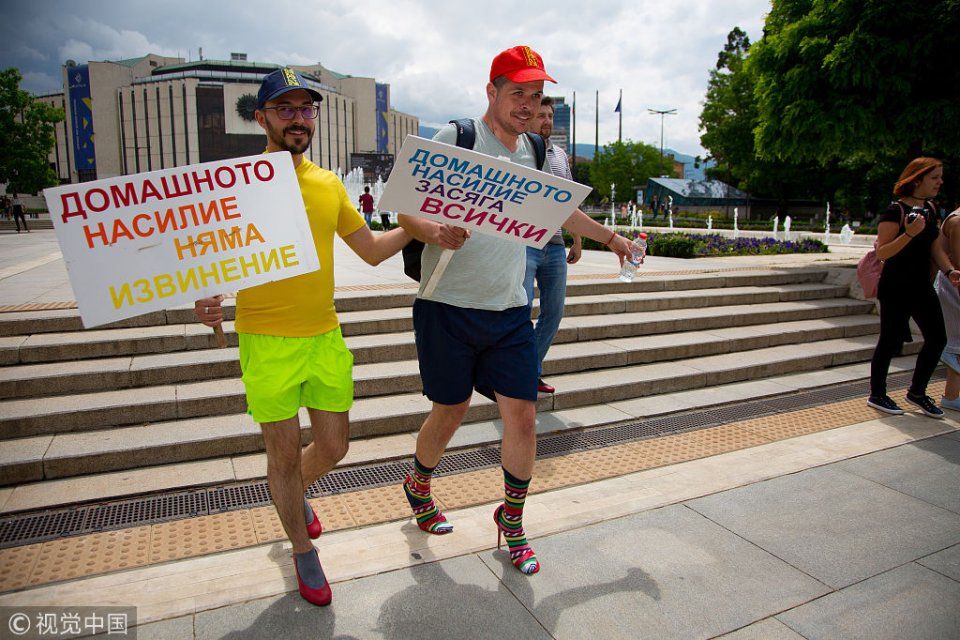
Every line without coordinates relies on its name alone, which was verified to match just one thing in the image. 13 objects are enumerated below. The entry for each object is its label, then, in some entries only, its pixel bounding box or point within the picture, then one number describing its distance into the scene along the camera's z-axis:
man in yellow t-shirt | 2.67
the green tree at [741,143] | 41.60
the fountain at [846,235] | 24.69
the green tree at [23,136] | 39.28
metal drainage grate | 3.40
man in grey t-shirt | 2.96
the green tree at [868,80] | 9.08
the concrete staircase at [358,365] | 4.21
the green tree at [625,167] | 70.06
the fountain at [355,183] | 49.85
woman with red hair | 5.02
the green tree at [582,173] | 97.95
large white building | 78.62
